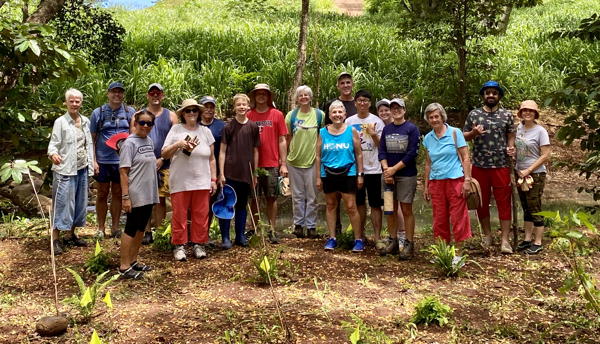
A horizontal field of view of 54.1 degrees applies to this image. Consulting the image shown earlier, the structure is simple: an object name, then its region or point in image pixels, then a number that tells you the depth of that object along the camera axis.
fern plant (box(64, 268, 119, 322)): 4.06
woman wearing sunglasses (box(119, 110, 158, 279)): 5.20
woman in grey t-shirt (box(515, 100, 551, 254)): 6.07
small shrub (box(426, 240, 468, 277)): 5.30
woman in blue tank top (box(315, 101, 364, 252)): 6.19
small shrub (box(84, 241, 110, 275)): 5.36
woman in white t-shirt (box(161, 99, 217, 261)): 5.79
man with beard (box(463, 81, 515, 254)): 6.02
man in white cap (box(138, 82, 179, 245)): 6.30
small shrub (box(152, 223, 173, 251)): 6.17
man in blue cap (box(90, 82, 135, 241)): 6.54
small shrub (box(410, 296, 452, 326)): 4.15
